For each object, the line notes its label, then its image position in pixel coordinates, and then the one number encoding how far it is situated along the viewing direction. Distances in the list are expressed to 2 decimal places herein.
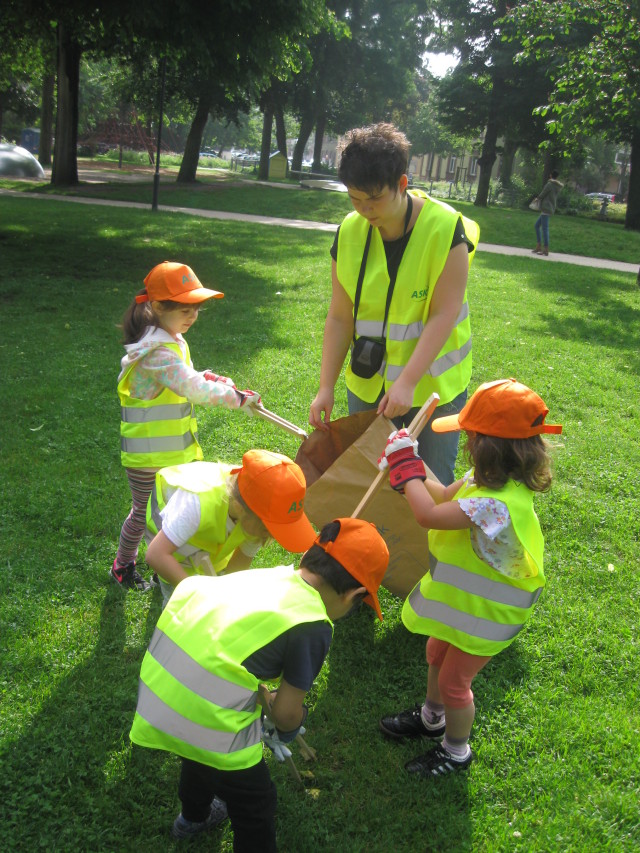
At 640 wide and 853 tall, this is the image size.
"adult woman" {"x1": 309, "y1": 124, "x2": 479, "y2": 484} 2.66
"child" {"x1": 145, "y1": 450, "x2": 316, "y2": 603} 2.29
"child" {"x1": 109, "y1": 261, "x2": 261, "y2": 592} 3.15
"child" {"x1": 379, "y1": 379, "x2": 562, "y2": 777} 2.27
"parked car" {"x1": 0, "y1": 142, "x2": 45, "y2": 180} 25.14
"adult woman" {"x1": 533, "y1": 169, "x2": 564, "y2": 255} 15.25
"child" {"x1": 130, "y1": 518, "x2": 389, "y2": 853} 1.91
